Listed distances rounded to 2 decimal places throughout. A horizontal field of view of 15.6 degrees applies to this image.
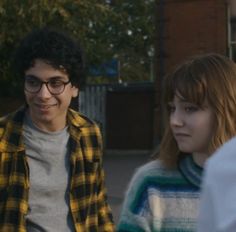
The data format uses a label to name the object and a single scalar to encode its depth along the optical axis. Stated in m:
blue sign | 26.78
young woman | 2.66
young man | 3.44
